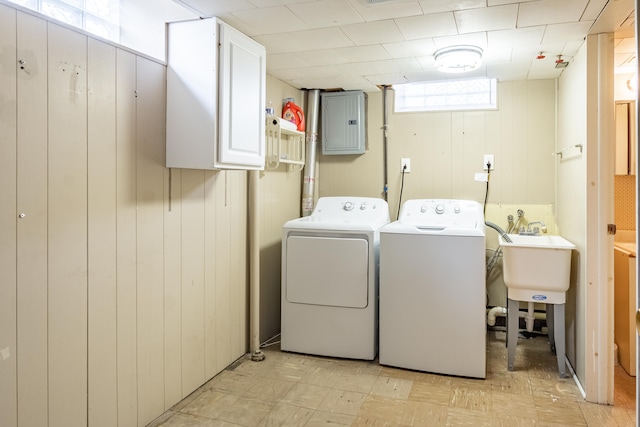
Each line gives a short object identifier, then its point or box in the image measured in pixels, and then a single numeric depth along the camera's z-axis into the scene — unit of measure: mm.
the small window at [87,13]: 1800
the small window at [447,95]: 3682
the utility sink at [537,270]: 2717
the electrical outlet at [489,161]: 3633
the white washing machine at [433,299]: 2797
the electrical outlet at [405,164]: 3851
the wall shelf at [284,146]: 3148
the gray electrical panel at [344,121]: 3879
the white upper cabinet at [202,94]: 2234
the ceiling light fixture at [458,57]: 2734
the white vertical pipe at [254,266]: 3088
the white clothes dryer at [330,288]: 3057
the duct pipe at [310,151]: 3902
